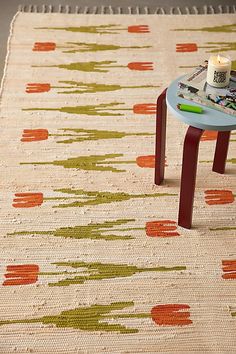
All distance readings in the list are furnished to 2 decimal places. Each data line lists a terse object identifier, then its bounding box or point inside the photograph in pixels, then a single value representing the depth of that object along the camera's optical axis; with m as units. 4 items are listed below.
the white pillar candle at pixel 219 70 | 2.95
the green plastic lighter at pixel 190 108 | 2.88
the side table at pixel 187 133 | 2.84
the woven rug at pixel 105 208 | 2.76
